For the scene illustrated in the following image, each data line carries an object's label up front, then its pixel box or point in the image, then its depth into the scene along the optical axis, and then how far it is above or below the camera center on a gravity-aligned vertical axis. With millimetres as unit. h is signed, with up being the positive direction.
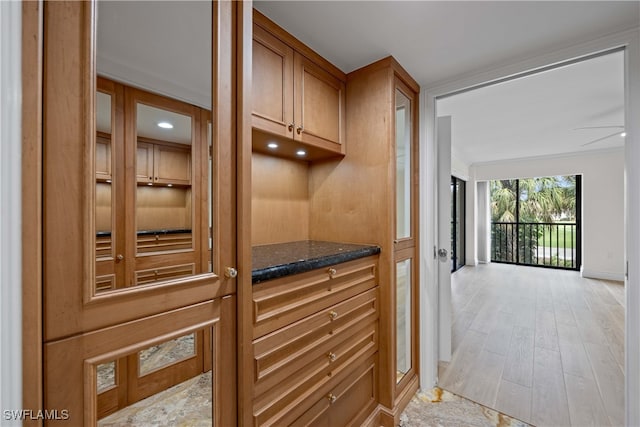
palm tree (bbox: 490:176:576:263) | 5878 +126
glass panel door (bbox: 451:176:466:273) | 5509 -212
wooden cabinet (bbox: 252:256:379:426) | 1025 -613
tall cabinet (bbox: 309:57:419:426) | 1608 +97
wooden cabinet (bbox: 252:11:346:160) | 1305 +671
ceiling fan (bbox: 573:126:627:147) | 3368 +1123
